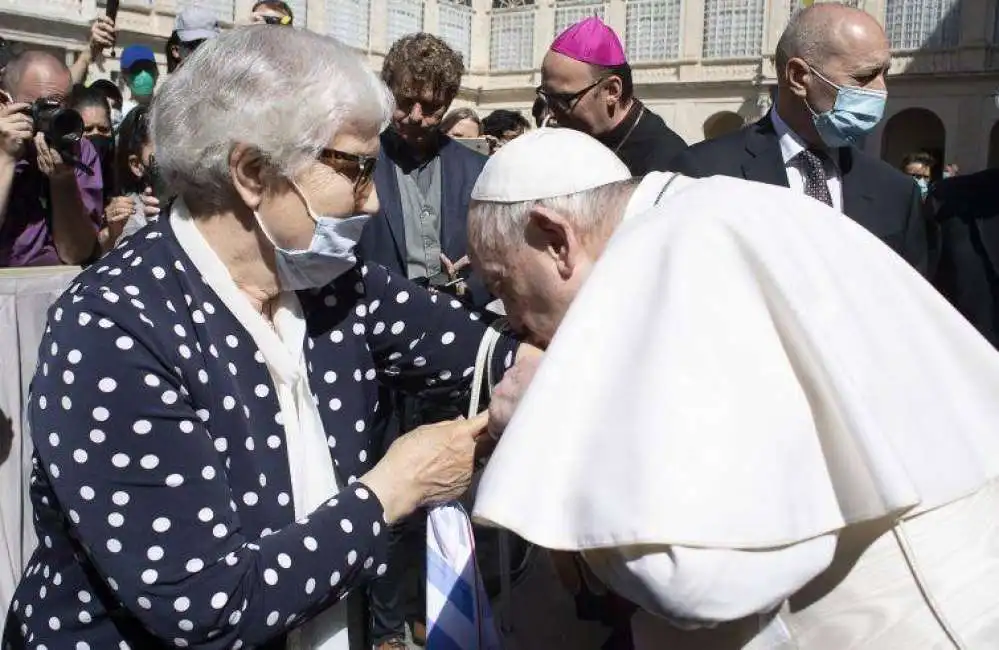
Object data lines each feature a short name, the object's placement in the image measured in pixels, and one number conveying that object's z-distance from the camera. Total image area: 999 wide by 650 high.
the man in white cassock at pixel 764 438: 1.30
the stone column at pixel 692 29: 24.91
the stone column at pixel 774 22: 23.02
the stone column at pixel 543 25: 27.36
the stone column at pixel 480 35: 28.36
